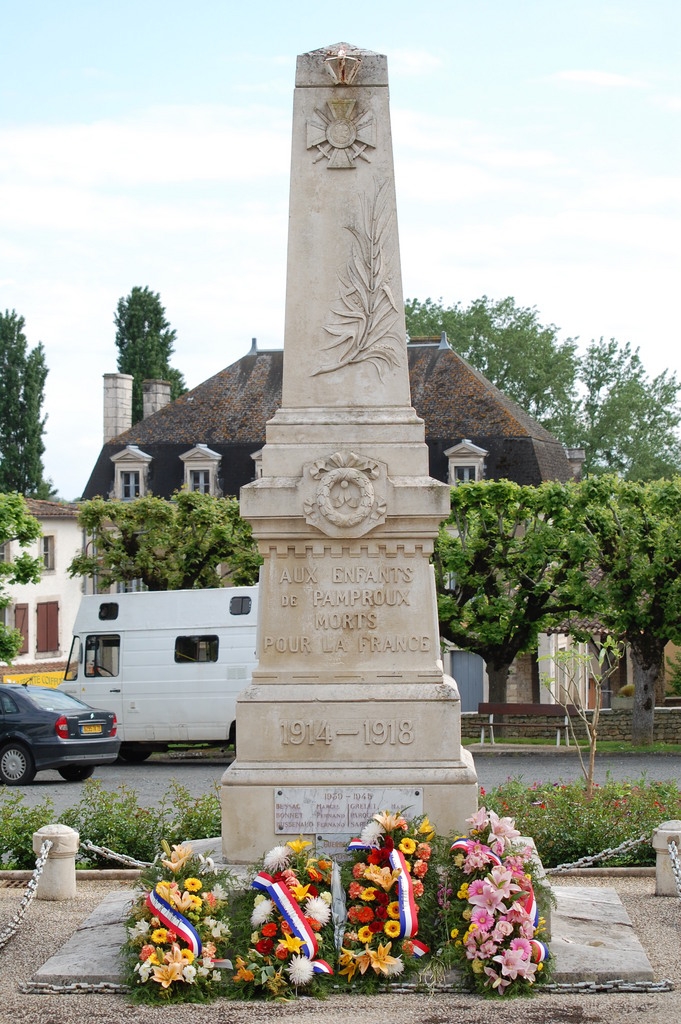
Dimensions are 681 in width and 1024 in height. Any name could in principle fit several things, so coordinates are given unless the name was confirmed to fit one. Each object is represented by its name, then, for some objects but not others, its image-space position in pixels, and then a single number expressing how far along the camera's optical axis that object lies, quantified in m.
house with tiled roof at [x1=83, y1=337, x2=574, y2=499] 41.16
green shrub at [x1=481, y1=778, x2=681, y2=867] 10.88
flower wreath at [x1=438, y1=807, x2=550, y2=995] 7.35
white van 23.97
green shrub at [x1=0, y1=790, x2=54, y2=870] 11.37
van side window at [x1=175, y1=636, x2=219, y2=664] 24.16
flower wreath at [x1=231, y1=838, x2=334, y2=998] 7.36
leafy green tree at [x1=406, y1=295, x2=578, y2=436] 56.56
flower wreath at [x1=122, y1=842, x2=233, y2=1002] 7.28
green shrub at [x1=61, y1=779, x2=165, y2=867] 11.14
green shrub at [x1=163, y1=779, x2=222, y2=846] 10.80
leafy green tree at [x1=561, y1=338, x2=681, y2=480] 56.78
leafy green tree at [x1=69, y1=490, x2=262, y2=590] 30.12
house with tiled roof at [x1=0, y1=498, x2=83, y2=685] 48.34
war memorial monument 8.52
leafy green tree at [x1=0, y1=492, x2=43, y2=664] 28.39
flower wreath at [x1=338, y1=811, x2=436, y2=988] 7.48
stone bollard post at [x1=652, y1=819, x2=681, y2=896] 9.91
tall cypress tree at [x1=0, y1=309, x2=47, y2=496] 54.69
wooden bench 28.36
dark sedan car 20.27
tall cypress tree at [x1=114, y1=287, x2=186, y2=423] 54.38
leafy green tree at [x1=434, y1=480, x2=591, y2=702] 27.38
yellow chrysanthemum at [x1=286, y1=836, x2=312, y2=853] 7.93
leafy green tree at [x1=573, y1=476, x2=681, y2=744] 26.17
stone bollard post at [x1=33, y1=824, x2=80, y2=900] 9.98
